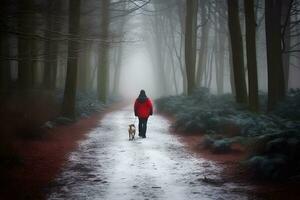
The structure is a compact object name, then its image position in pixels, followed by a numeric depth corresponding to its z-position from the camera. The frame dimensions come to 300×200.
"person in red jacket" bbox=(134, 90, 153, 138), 16.56
